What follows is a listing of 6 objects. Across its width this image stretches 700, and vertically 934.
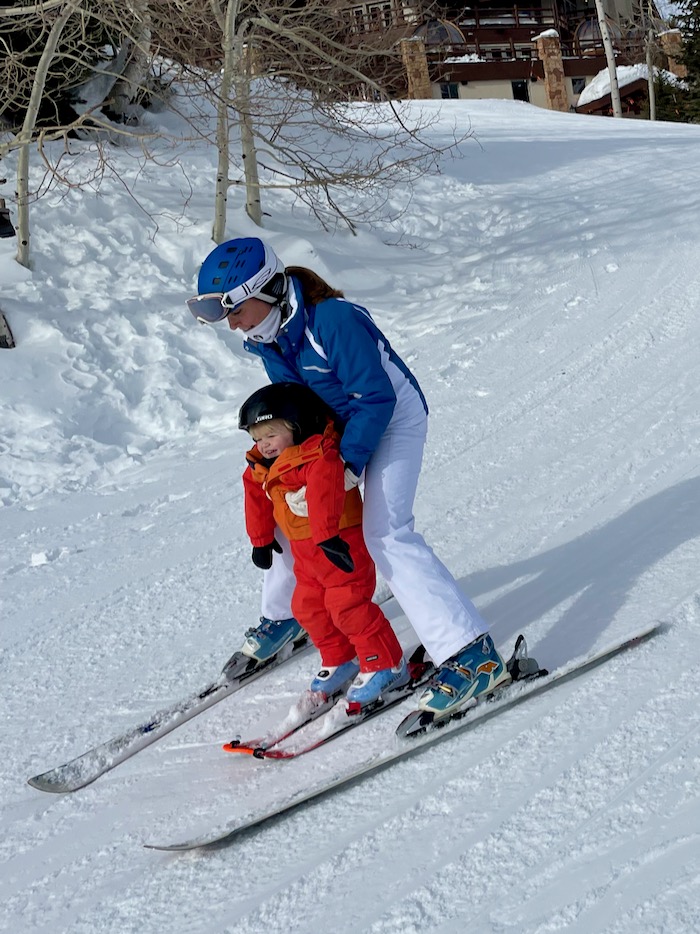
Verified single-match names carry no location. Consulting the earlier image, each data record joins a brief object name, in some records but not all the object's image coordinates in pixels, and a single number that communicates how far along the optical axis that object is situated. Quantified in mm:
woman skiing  3137
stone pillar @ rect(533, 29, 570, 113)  33188
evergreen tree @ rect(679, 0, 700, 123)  31875
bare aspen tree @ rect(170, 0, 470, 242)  10109
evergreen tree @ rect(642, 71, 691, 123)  33438
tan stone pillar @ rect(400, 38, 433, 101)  28172
